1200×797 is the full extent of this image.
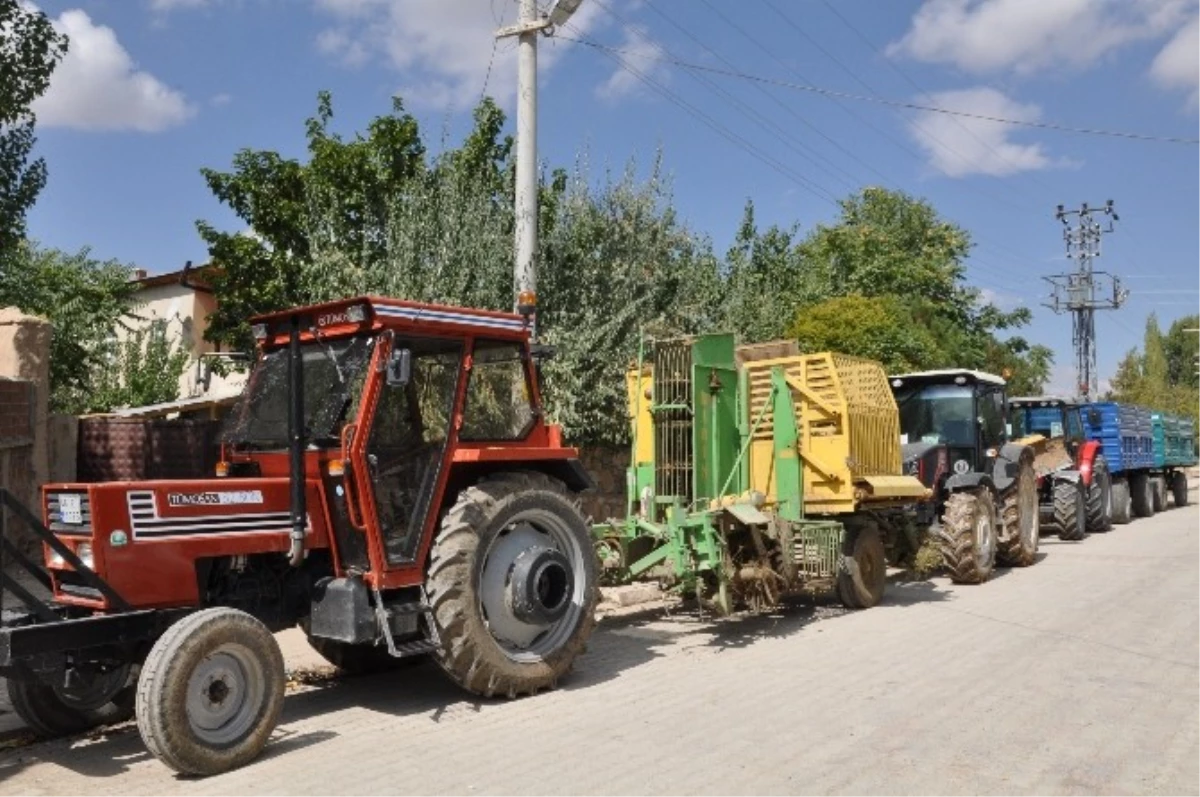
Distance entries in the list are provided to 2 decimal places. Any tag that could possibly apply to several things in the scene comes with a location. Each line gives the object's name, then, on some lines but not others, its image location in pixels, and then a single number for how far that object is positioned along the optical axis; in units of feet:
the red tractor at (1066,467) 58.59
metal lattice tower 159.33
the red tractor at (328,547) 17.75
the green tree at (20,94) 31.81
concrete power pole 33.78
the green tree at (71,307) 45.62
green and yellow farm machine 29.30
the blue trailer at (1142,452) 67.87
